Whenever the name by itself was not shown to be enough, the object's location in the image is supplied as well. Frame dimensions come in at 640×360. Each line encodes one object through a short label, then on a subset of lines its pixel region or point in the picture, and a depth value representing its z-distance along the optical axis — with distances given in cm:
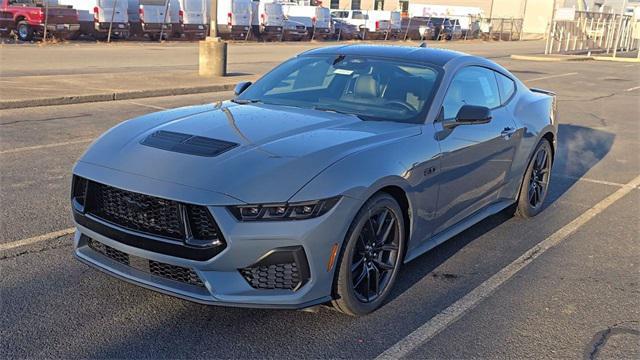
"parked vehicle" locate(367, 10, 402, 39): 4507
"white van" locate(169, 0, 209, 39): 3180
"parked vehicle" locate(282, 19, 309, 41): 3784
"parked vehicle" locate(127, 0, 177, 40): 3036
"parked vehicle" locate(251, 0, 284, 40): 3597
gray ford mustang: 312
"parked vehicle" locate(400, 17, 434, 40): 4783
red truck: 2611
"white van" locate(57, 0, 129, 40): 2792
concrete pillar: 1584
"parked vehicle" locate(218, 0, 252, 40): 3391
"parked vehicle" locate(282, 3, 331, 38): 3916
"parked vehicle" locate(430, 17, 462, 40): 5081
